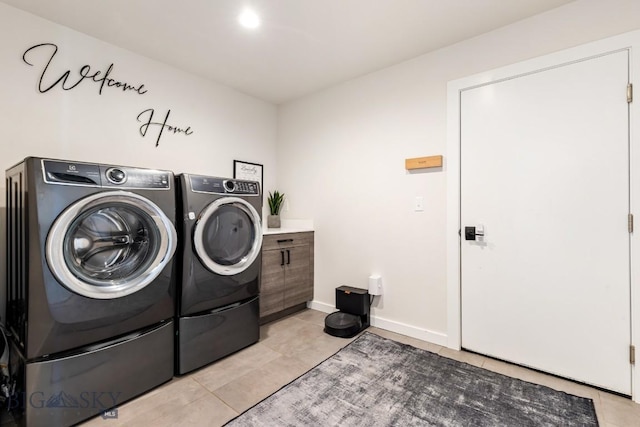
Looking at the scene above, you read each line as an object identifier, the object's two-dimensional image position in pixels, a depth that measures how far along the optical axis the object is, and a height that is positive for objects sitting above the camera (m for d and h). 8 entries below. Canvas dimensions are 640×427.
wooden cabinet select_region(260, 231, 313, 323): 2.69 -0.61
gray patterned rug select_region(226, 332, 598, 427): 1.49 -1.08
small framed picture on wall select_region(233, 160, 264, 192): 3.18 +0.49
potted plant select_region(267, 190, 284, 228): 3.40 +0.07
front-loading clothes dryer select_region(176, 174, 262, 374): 1.87 -0.39
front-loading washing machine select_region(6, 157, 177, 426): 1.34 -0.37
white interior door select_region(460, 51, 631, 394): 1.73 -0.05
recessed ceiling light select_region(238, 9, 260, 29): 1.92 +1.34
